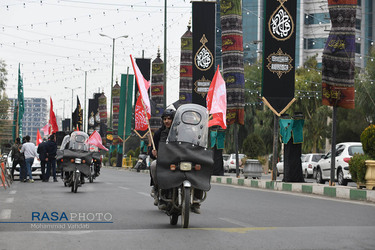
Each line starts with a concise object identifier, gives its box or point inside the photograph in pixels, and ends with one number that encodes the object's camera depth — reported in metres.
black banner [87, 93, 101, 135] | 73.60
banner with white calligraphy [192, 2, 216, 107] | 34.09
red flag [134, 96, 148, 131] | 19.93
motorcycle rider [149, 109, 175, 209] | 10.90
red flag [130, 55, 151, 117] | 13.00
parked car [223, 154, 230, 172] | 59.68
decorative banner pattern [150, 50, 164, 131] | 49.50
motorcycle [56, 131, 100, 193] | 19.19
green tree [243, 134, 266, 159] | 35.50
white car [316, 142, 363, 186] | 27.59
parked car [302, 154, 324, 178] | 41.06
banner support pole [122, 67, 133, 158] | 60.31
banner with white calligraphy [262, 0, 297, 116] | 24.83
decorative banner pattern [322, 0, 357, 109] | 20.92
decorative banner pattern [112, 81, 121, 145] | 62.78
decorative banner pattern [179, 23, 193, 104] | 39.66
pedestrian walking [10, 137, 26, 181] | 26.69
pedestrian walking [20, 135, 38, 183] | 26.19
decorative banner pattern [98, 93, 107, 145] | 71.31
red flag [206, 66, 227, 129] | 19.13
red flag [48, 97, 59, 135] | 36.49
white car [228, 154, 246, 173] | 57.97
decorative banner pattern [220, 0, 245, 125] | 30.05
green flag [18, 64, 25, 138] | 44.98
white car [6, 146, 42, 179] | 29.65
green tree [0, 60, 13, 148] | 80.00
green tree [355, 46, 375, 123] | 49.84
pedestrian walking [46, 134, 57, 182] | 26.61
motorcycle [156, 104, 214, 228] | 10.20
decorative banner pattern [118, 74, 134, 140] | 58.23
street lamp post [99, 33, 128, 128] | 68.95
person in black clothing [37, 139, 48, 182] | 26.34
